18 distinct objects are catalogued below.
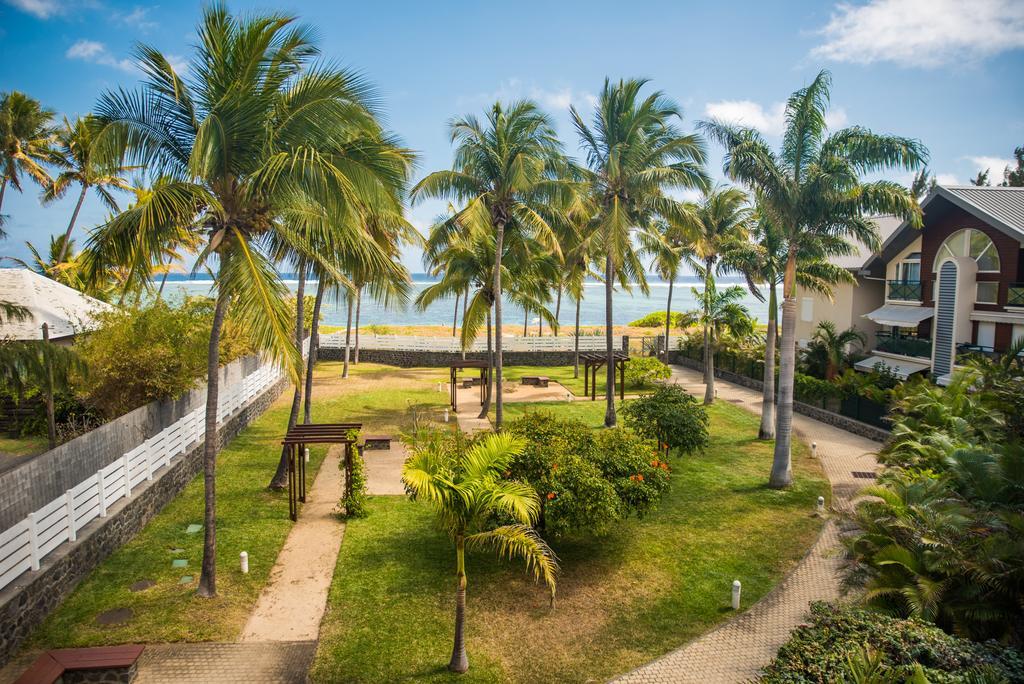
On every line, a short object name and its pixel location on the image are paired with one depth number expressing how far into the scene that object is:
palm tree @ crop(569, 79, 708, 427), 19.77
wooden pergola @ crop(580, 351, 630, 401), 26.30
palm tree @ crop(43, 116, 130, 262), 27.59
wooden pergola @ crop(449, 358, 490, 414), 25.00
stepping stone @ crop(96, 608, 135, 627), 9.64
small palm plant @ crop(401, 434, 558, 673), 8.53
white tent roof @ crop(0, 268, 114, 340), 19.08
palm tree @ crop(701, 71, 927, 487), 15.84
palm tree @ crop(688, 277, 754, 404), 26.95
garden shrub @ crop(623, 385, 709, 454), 17.78
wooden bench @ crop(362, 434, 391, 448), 20.06
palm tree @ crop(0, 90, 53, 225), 25.50
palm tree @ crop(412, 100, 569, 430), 19.33
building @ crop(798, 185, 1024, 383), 22.73
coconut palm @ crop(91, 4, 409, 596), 9.60
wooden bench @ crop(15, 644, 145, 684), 7.79
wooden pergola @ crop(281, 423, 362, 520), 14.11
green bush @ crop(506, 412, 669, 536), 11.54
